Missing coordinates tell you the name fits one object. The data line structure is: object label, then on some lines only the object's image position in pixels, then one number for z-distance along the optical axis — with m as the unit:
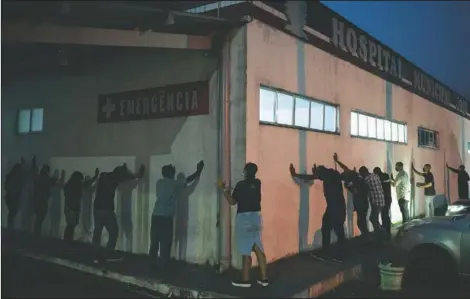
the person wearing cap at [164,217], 6.94
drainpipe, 6.84
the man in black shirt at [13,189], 9.86
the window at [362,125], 10.56
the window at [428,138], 14.72
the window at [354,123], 10.18
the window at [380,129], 11.53
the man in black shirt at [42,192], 9.45
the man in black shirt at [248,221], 5.94
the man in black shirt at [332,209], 7.65
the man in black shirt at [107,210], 7.56
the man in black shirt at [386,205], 9.91
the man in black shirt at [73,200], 8.62
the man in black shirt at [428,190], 12.23
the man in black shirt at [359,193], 8.71
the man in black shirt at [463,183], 12.22
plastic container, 6.16
